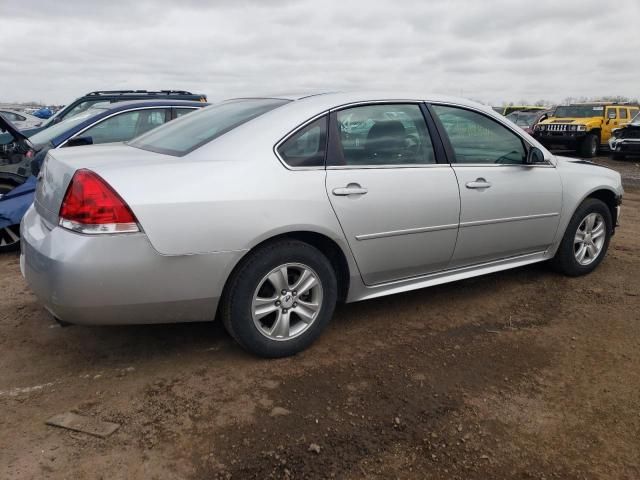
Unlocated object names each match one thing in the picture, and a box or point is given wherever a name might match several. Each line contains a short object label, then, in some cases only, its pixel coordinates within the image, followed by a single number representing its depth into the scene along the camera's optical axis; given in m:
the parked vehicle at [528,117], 19.73
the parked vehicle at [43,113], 23.70
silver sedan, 2.59
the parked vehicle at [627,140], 14.59
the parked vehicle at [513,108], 23.06
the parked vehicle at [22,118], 14.80
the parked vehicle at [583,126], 16.56
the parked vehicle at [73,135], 5.16
